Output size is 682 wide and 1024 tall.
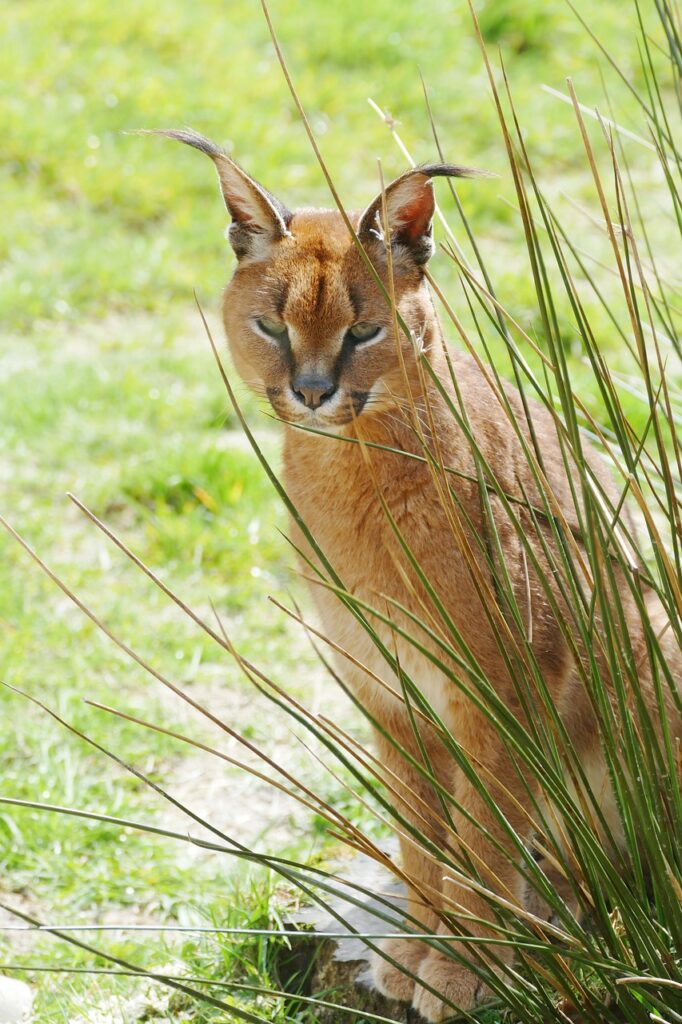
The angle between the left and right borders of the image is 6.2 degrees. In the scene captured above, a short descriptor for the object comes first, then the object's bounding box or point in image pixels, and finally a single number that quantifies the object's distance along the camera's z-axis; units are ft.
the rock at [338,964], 12.35
